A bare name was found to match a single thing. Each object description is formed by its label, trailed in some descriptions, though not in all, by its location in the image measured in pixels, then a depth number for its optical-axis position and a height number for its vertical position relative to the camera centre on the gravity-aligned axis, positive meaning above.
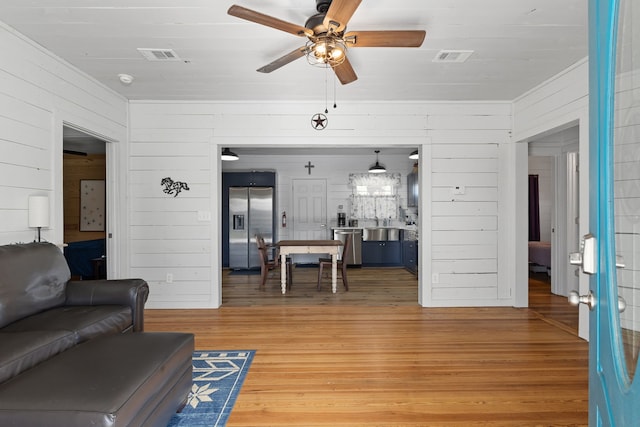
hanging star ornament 4.12 +1.12
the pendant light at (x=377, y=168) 7.24 +0.92
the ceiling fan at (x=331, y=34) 1.97 +1.11
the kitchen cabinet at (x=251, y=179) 7.19 +0.69
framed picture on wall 6.10 +0.18
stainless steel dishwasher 7.42 -0.63
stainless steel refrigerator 7.12 -0.09
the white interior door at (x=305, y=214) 7.96 -0.03
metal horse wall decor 4.32 +0.33
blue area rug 2.01 -1.18
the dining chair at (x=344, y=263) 5.33 -0.79
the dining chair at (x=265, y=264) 5.32 -0.82
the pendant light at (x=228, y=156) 6.24 +1.03
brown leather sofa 1.30 -0.69
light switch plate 4.33 -0.05
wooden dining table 5.12 -0.54
